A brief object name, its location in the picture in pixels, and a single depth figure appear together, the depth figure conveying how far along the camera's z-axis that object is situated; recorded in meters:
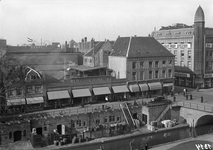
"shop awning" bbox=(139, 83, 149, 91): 57.03
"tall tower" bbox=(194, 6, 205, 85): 69.57
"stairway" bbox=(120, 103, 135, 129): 49.12
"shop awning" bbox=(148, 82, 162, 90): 58.18
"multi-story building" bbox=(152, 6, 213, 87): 70.31
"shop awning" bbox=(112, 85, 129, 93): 54.81
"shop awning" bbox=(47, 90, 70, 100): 48.39
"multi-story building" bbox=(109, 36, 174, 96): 57.06
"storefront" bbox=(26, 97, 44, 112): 46.92
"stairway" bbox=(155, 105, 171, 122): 50.59
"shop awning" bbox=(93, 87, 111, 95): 52.91
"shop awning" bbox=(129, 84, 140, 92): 56.00
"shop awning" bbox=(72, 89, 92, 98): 50.91
